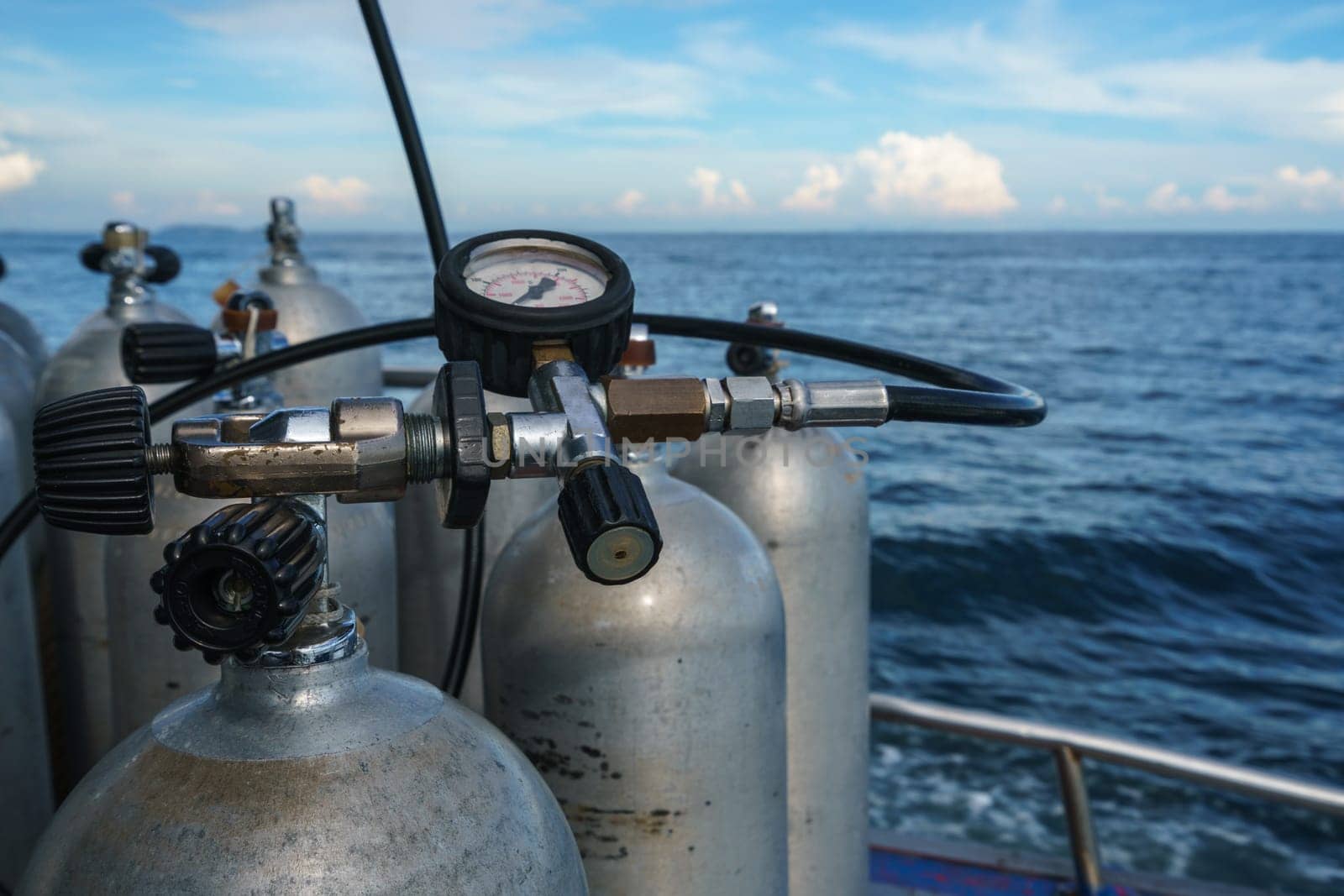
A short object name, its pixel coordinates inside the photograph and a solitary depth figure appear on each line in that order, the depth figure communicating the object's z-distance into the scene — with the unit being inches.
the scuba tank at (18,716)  48.8
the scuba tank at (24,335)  79.3
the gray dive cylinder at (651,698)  33.9
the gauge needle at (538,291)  28.7
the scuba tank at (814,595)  49.4
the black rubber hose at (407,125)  33.2
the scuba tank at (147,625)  40.6
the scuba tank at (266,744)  20.5
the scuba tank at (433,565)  55.2
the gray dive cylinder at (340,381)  42.4
